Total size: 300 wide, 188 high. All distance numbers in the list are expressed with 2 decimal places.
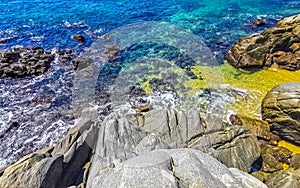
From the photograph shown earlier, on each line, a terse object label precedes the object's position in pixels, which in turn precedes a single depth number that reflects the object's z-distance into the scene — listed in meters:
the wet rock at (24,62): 14.92
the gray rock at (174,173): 5.23
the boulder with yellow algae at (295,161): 8.54
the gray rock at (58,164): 6.51
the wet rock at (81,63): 15.58
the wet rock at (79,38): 18.50
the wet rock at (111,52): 16.59
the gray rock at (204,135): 8.71
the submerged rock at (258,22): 19.77
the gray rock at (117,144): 6.92
